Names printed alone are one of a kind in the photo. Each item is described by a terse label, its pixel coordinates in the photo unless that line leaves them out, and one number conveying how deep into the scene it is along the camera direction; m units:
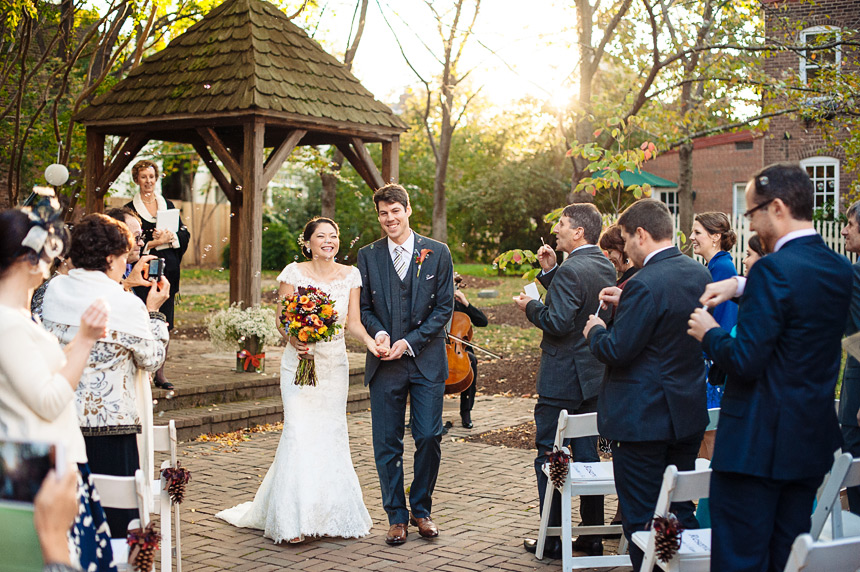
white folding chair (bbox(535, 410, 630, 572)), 4.97
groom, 5.79
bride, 5.73
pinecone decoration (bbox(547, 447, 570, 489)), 4.94
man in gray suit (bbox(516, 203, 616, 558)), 5.39
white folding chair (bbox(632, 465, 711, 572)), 3.63
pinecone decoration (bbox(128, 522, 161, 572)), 3.53
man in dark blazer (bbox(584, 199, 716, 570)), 4.15
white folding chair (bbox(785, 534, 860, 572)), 2.87
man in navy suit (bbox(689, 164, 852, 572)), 3.31
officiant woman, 8.22
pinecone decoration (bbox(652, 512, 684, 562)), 3.60
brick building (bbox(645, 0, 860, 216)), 12.93
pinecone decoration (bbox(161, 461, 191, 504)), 4.50
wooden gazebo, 9.77
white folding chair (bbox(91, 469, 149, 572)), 3.60
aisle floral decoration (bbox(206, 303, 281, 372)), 10.01
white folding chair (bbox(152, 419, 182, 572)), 4.45
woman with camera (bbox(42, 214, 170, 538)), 4.01
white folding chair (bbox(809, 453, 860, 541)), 3.58
